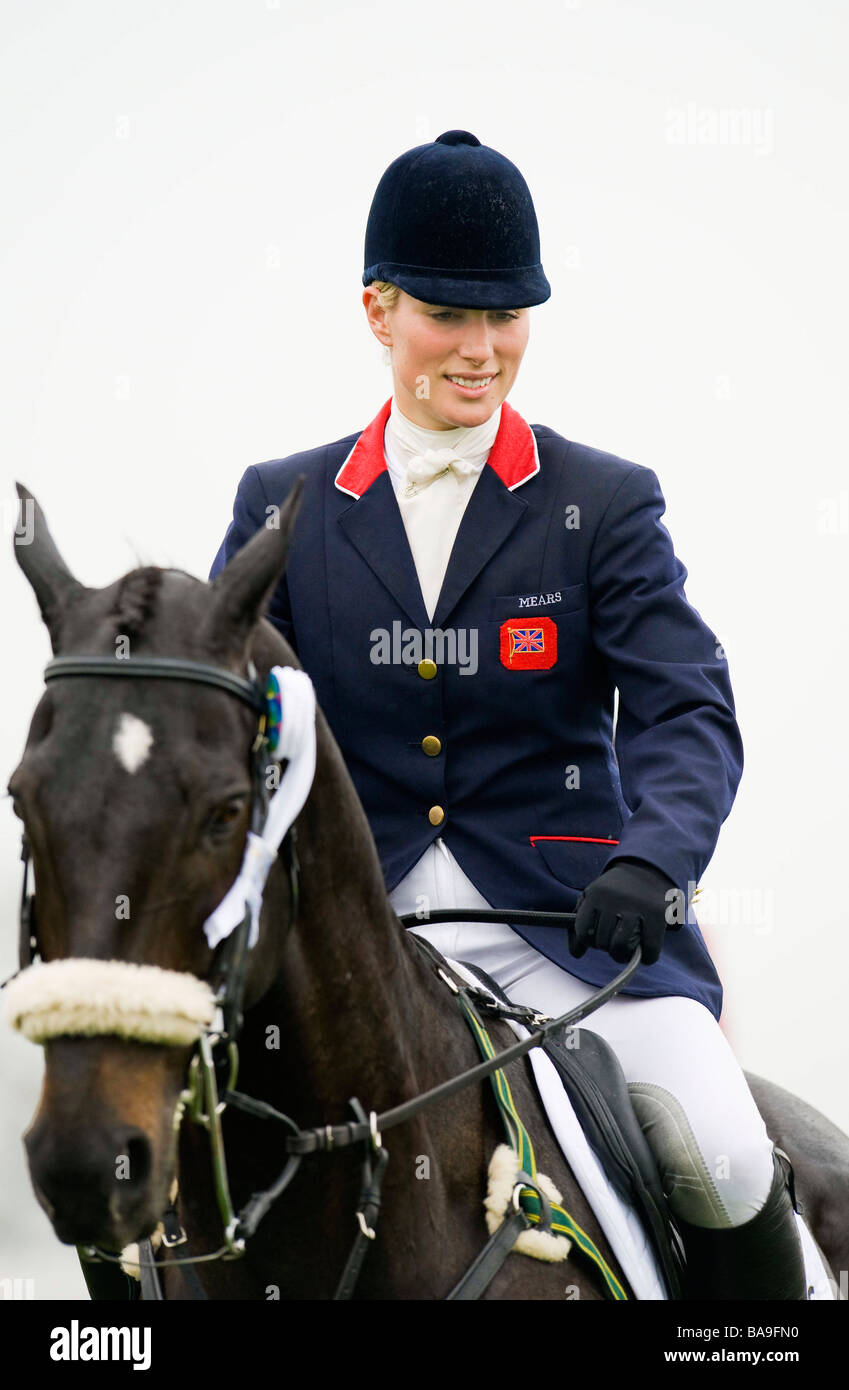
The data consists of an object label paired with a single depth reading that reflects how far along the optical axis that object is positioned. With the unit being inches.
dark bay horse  165.5
